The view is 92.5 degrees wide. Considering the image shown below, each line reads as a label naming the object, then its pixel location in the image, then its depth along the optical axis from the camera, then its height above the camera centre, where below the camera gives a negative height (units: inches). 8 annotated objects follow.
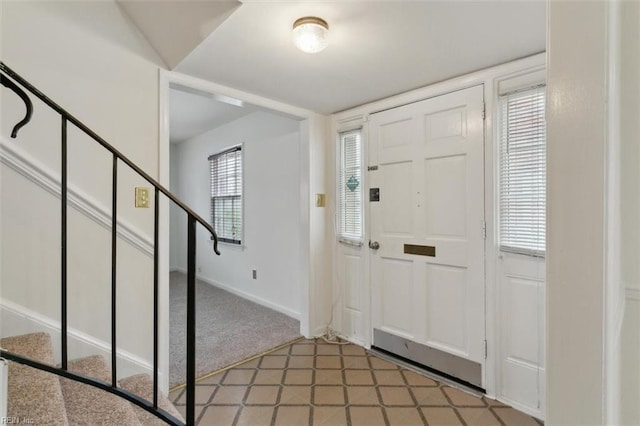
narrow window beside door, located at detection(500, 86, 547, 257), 72.6 +9.3
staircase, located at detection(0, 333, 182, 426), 40.4 -31.2
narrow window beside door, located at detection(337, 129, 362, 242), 112.3 +8.9
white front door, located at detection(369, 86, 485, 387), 83.7 -6.5
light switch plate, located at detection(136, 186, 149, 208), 76.2 +3.4
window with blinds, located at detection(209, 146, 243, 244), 173.9 +9.9
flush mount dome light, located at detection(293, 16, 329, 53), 61.0 +36.0
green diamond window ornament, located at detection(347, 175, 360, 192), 112.3 +10.1
